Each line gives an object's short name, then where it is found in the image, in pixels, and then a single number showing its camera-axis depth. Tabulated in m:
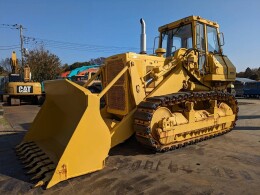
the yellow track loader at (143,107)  3.39
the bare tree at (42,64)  26.60
